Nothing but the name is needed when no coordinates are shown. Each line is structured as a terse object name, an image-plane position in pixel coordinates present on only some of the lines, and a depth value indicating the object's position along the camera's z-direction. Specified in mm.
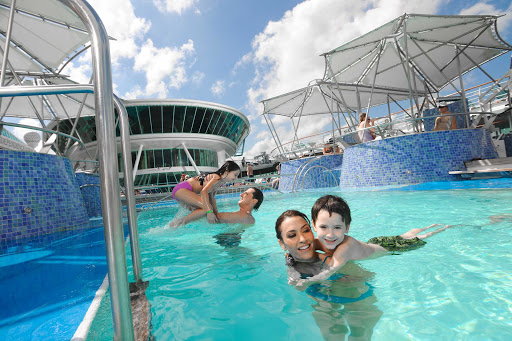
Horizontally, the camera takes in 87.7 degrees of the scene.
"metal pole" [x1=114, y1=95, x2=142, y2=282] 1469
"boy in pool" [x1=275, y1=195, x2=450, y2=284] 1776
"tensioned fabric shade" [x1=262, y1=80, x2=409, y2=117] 13547
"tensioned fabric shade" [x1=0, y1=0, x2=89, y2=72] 10695
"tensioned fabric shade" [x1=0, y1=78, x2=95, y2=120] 17828
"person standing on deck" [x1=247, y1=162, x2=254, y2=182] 19903
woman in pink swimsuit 4281
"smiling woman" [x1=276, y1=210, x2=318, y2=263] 1895
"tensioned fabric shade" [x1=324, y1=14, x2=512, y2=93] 9648
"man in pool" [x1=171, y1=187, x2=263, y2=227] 4215
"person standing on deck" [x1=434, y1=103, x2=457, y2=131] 8391
